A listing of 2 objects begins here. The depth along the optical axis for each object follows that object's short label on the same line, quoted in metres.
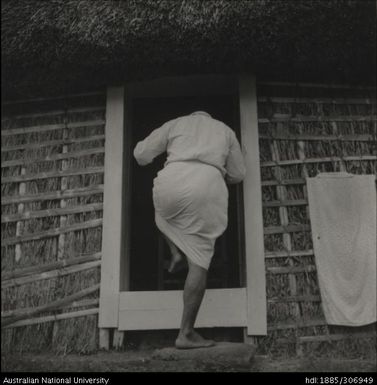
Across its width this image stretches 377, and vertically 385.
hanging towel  3.78
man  3.25
